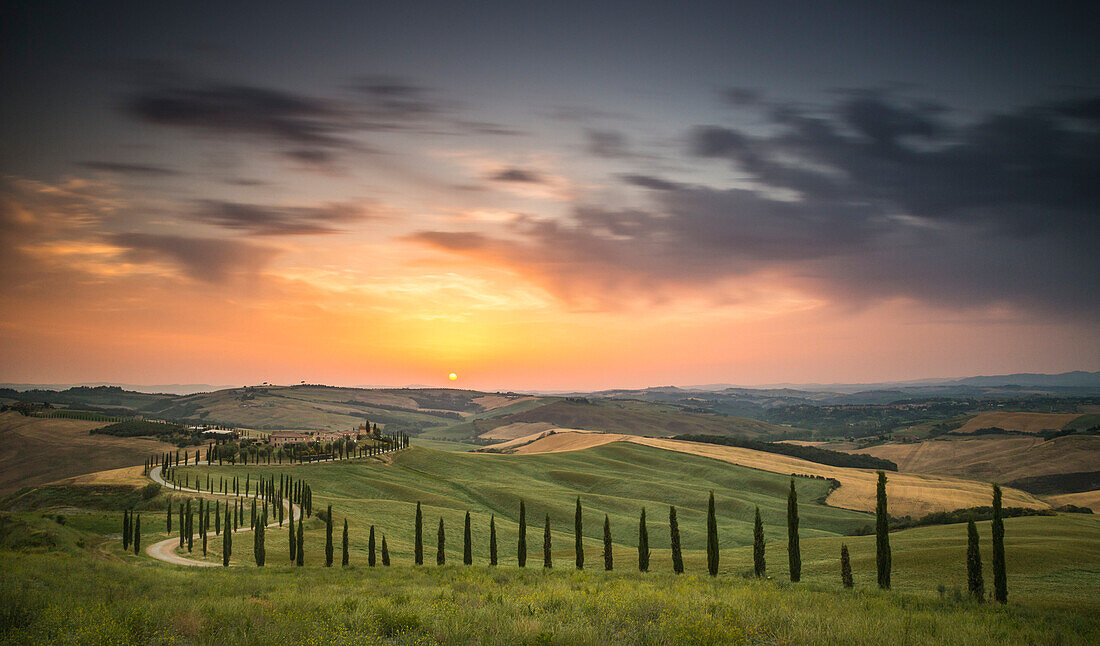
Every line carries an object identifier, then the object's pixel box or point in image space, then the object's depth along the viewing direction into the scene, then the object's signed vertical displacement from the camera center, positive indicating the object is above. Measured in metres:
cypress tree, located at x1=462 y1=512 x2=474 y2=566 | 55.38 -18.44
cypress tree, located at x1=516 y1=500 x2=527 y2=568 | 52.41 -17.57
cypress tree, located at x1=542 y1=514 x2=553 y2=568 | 50.21 -17.23
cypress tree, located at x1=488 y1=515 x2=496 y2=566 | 55.19 -17.72
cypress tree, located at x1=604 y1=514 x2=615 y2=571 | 48.84 -16.44
